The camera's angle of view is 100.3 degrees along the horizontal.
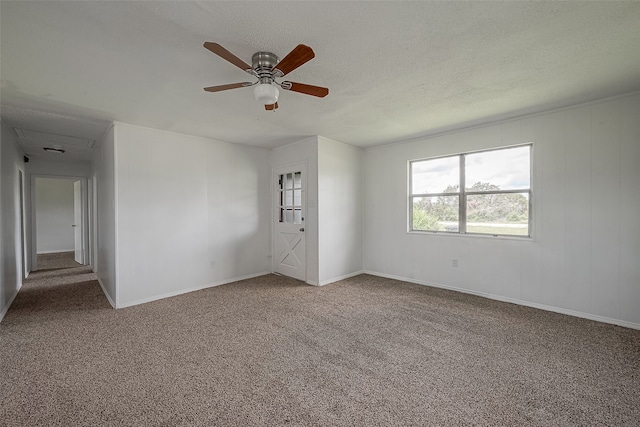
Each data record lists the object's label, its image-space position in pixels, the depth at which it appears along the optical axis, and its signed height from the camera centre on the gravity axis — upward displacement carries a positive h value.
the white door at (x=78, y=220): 6.37 -0.25
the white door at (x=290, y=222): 4.82 -0.25
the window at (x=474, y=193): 3.68 +0.25
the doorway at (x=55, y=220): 7.71 -0.31
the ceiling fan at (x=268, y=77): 1.84 +0.98
